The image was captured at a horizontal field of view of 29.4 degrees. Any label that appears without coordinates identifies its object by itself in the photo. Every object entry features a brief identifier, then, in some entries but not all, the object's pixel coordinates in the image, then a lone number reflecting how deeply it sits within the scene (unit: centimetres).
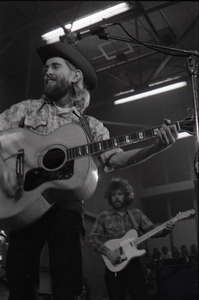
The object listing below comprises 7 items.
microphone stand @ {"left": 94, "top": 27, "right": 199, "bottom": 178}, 217
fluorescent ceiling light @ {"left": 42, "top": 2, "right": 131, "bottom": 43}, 739
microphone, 265
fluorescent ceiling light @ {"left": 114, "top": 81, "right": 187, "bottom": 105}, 915
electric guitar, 471
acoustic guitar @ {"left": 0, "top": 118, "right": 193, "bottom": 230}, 212
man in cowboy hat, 203
